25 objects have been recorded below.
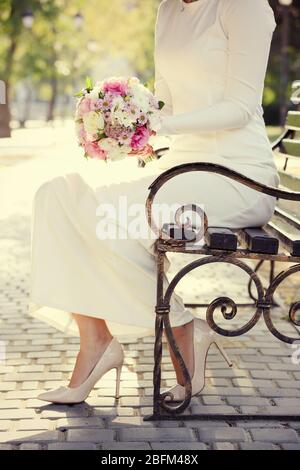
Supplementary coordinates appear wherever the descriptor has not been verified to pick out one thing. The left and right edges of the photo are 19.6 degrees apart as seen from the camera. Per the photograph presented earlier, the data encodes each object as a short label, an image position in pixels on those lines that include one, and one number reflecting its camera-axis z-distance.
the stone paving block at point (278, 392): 4.43
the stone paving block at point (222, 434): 3.74
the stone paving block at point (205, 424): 3.92
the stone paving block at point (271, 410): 4.15
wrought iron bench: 3.92
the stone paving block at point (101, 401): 4.19
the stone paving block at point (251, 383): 4.59
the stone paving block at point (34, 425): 3.83
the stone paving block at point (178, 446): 3.61
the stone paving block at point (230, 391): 4.43
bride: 4.04
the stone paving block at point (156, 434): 3.72
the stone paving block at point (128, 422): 3.89
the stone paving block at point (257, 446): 3.63
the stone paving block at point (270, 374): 4.74
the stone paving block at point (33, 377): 4.62
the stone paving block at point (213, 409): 4.12
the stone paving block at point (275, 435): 3.75
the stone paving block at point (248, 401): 4.28
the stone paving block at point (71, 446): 3.58
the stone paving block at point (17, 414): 4.00
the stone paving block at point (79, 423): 3.86
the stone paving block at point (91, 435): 3.67
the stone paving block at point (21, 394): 4.30
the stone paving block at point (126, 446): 3.59
